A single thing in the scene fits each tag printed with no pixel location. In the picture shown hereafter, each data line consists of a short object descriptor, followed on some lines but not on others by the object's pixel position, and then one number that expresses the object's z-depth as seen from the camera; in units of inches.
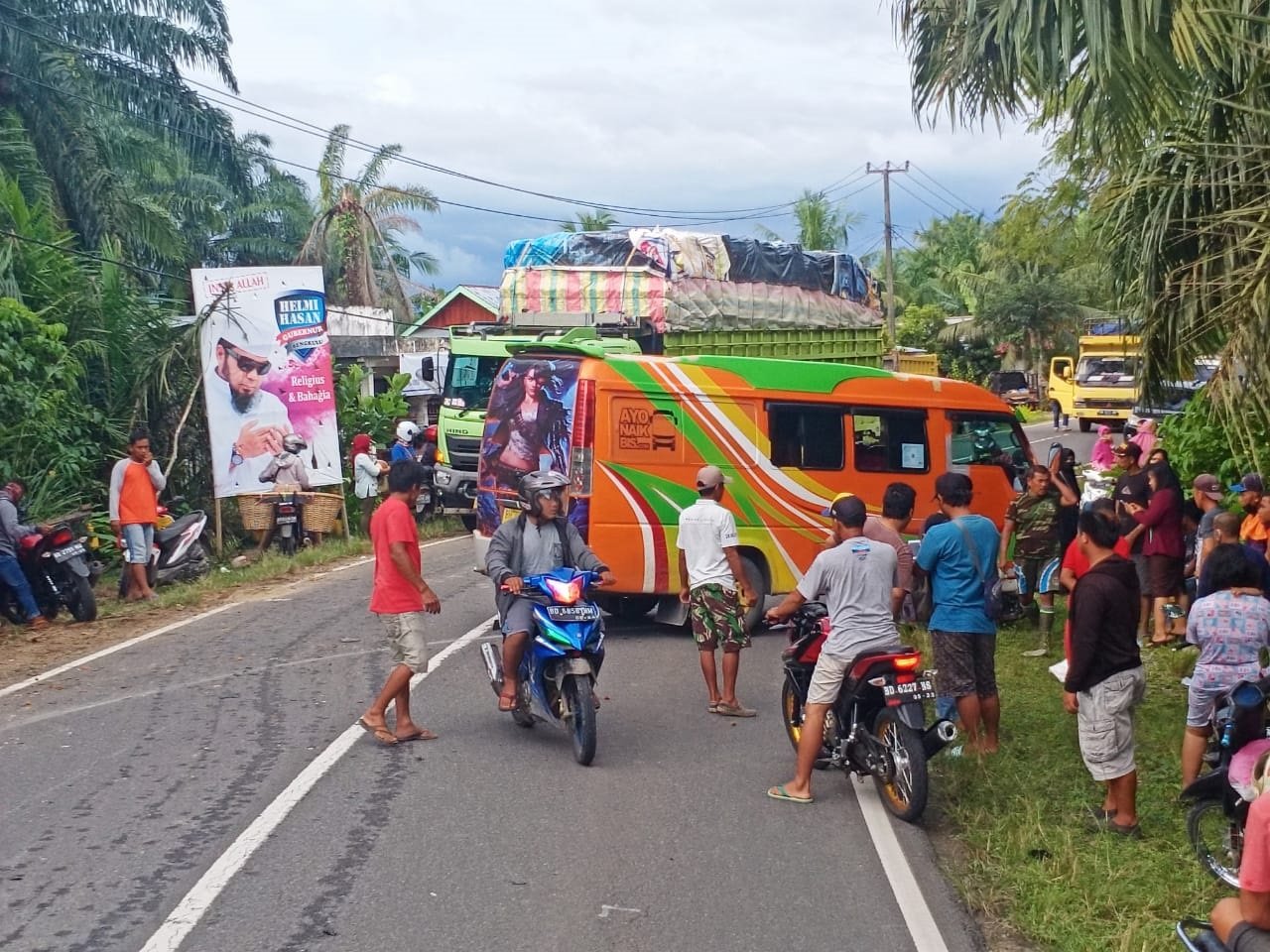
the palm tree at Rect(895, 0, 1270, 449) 268.8
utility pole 1792.6
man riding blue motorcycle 336.5
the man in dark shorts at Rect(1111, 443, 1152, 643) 472.4
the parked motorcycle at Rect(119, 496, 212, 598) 621.6
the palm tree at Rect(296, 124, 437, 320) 1475.1
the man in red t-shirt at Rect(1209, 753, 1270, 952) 153.7
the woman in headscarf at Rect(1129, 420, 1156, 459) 636.7
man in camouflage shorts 373.1
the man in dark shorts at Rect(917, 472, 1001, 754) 321.7
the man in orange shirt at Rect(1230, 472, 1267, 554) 415.1
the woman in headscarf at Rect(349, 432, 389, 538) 777.6
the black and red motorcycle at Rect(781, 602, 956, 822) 279.1
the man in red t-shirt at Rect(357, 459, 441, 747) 333.1
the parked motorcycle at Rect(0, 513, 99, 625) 527.5
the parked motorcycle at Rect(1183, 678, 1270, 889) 250.5
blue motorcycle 321.7
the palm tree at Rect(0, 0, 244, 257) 1015.6
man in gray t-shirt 292.7
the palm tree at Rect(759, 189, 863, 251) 2078.0
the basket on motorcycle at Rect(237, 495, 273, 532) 714.8
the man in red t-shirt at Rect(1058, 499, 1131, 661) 402.3
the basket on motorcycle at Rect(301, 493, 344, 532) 735.7
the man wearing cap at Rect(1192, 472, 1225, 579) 433.1
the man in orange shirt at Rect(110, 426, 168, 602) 584.4
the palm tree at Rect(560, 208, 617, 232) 2236.7
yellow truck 1406.3
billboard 695.7
